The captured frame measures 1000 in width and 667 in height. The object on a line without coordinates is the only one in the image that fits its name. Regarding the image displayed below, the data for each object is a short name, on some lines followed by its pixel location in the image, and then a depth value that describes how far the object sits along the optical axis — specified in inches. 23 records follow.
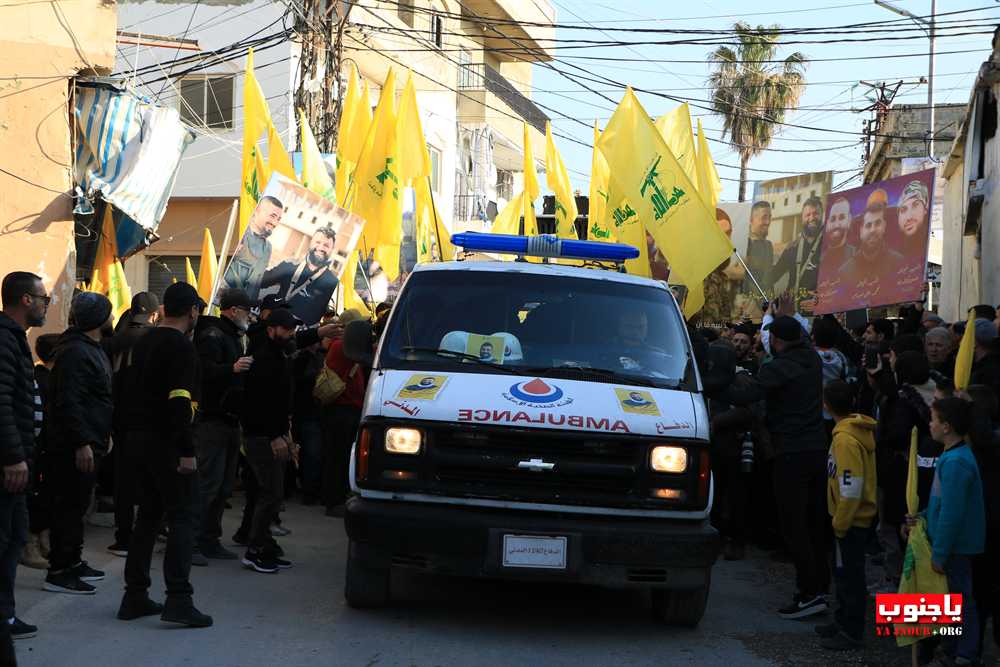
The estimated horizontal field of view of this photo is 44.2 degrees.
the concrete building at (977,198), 618.8
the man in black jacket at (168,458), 273.0
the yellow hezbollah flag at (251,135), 579.8
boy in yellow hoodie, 279.3
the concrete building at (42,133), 503.8
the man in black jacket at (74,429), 305.0
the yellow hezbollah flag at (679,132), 721.6
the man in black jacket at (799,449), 313.4
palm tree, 2073.1
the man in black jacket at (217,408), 340.5
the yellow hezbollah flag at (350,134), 695.7
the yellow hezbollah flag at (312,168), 618.8
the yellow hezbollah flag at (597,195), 818.8
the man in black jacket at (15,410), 228.8
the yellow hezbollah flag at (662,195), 520.4
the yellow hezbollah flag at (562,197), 893.8
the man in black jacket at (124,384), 283.3
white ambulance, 267.3
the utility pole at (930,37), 832.3
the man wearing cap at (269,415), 333.4
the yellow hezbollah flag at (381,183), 634.8
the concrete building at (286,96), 1126.4
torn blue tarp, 530.6
